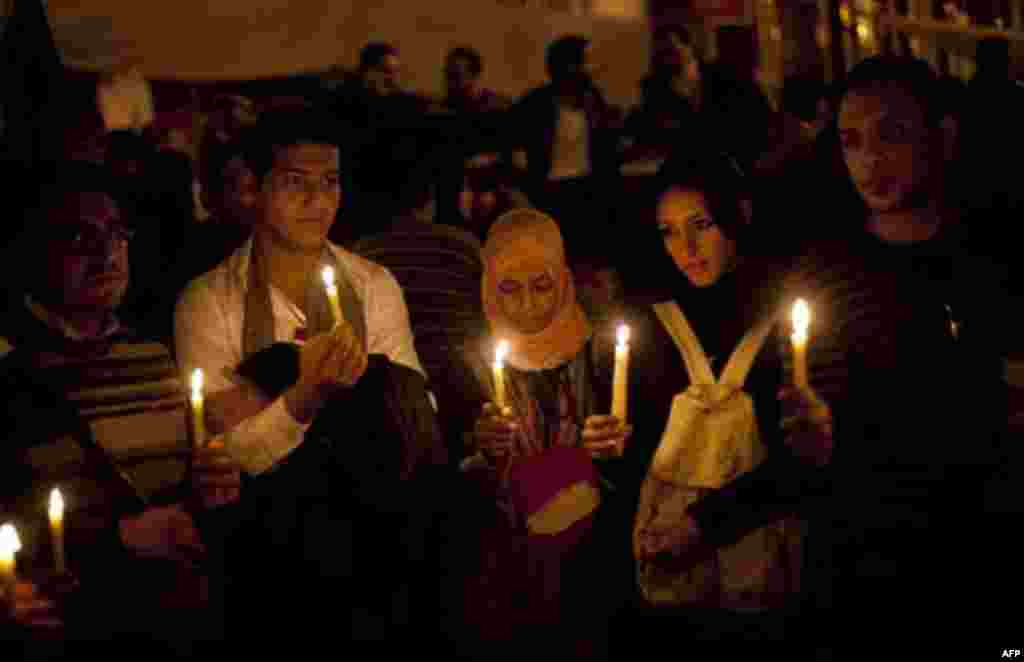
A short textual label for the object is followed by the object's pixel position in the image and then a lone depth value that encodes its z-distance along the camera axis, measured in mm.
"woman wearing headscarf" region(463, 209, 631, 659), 9985
